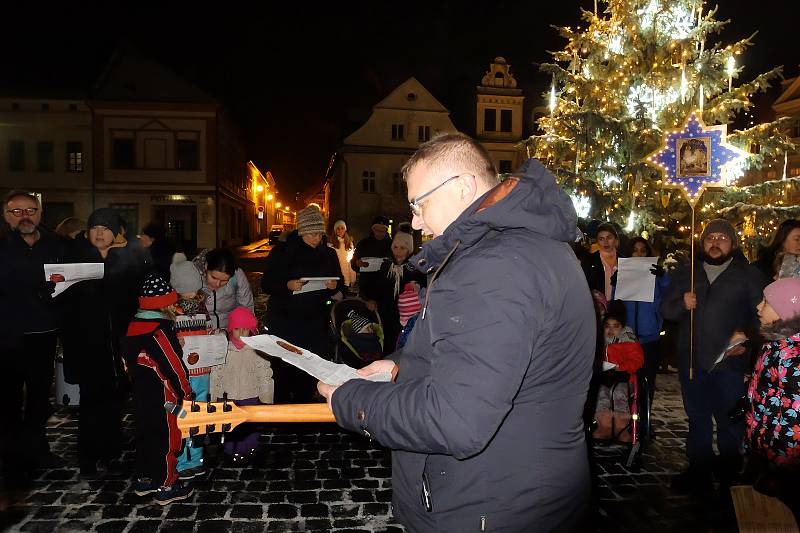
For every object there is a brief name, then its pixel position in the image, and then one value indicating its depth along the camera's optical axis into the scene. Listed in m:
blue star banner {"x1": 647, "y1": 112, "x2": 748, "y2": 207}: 6.86
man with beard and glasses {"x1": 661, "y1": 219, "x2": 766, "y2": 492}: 4.87
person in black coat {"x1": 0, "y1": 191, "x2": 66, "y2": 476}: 5.20
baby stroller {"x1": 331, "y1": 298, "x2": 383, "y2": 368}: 7.07
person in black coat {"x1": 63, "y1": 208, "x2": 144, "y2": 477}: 5.24
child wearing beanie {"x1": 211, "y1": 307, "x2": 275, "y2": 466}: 5.63
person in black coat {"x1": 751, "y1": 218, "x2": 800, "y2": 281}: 5.52
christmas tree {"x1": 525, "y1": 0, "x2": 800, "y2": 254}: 11.59
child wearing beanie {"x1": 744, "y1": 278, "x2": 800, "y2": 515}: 3.00
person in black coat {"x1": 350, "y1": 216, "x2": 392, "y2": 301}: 7.65
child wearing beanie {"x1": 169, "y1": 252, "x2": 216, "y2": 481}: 5.12
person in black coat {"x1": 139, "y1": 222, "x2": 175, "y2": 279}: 7.42
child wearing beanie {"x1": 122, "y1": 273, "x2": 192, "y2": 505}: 4.60
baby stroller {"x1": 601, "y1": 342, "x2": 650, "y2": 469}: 5.66
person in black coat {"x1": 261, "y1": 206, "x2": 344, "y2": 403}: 6.32
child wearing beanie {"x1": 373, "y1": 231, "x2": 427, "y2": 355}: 7.41
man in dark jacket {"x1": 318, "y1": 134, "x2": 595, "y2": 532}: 1.56
